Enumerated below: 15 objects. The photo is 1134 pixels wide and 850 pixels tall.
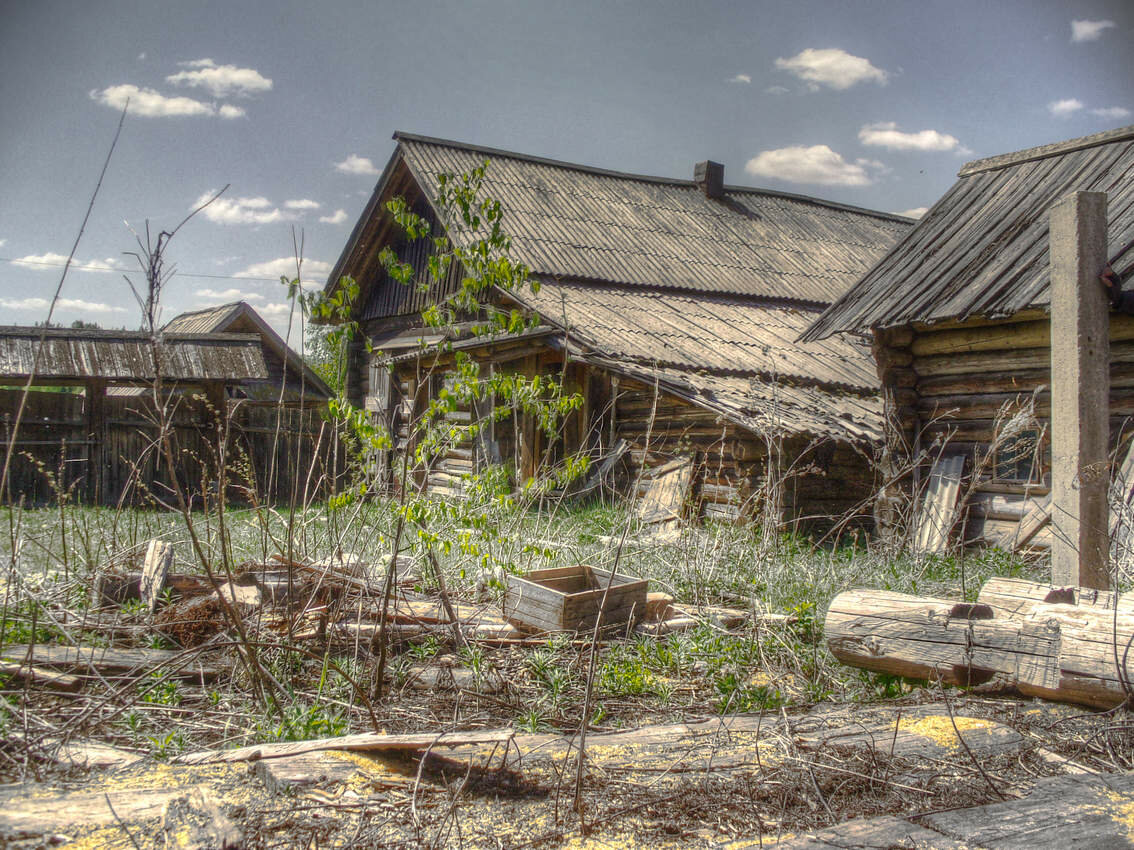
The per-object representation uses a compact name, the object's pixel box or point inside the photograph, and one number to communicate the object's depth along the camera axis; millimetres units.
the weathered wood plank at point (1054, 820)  2375
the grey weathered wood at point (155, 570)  4695
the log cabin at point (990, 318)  7465
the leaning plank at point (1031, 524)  7326
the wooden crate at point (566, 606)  4570
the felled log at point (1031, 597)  3447
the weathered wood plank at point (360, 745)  2666
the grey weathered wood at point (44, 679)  3371
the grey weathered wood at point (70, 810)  2143
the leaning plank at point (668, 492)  9727
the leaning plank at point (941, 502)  7875
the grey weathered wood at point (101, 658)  3688
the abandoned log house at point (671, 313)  10086
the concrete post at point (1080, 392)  4109
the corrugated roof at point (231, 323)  21156
